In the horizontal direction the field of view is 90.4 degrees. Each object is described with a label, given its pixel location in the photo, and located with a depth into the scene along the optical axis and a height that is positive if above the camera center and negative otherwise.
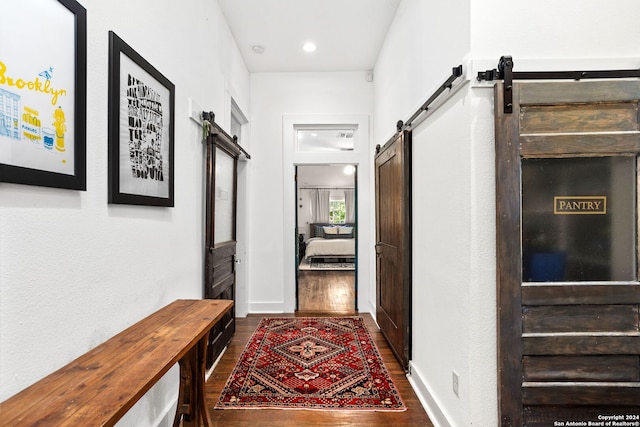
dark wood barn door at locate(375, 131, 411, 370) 2.58 -0.25
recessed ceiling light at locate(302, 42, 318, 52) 3.54 +1.93
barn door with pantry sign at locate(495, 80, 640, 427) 1.54 -0.34
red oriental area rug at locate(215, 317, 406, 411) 2.21 -1.27
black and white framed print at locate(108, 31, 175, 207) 1.39 +0.44
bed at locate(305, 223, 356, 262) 7.59 -0.79
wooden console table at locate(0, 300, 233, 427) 0.83 -0.51
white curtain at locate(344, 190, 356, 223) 10.61 +0.44
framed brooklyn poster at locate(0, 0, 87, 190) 0.91 +0.40
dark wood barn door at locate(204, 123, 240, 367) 2.52 -0.10
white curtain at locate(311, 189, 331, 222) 10.55 +0.41
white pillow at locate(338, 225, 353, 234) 9.54 -0.39
